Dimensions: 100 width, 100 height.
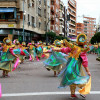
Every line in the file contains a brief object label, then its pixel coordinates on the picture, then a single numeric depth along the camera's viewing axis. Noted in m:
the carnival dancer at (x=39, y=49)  26.65
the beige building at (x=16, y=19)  34.47
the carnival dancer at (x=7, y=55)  11.71
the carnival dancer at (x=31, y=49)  24.59
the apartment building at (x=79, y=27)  173.50
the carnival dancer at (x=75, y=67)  6.69
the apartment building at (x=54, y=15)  61.23
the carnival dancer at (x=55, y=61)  12.20
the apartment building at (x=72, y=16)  107.00
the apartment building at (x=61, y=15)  76.78
